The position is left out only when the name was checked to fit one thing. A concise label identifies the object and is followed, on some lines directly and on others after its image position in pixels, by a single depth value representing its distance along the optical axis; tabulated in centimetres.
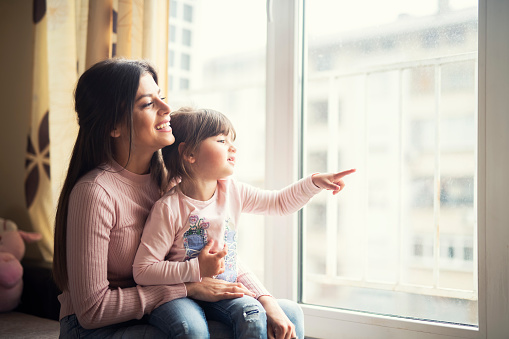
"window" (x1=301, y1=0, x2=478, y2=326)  152
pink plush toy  181
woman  109
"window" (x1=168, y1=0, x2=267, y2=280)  219
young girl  110
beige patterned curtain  172
